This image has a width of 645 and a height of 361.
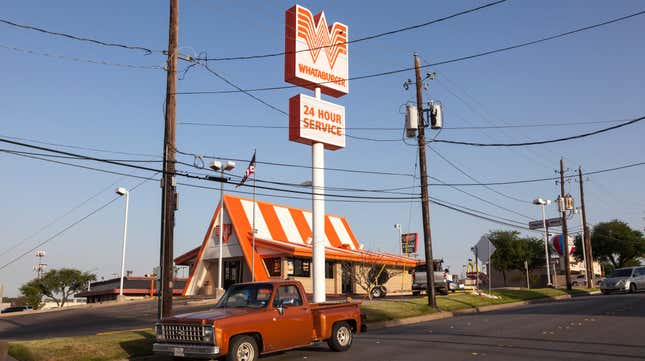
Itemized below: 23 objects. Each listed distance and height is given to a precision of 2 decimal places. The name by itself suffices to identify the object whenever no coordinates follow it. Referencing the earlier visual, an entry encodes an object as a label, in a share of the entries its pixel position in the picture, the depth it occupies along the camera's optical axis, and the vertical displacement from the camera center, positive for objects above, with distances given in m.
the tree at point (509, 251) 80.69 +3.24
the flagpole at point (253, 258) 35.44 +1.26
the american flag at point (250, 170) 33.38 +6.33
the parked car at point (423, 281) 40.97 -0.43
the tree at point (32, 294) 81.44 -2.08
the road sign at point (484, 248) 27.83 +1.29
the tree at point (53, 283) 81.69 -0.60
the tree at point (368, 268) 35.39 +0.56
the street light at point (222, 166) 23.52 +5.21
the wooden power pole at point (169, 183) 15.41 +2.66
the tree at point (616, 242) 87.75 +4.86
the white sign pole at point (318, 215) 24.75 +2.74
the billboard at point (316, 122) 25.17 +7.04
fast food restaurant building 39.28 +1.61
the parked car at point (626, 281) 36.88 -0.54
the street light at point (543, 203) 54.72 +6.84
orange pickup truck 10.48 -0.97
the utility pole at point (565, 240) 44.71 +2.63
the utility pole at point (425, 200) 25.62 +3.44
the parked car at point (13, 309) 53.38 -2.88
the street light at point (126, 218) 39.75 +4.37
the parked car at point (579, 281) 69.93 -0.96
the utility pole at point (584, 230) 52.75 +4.17
